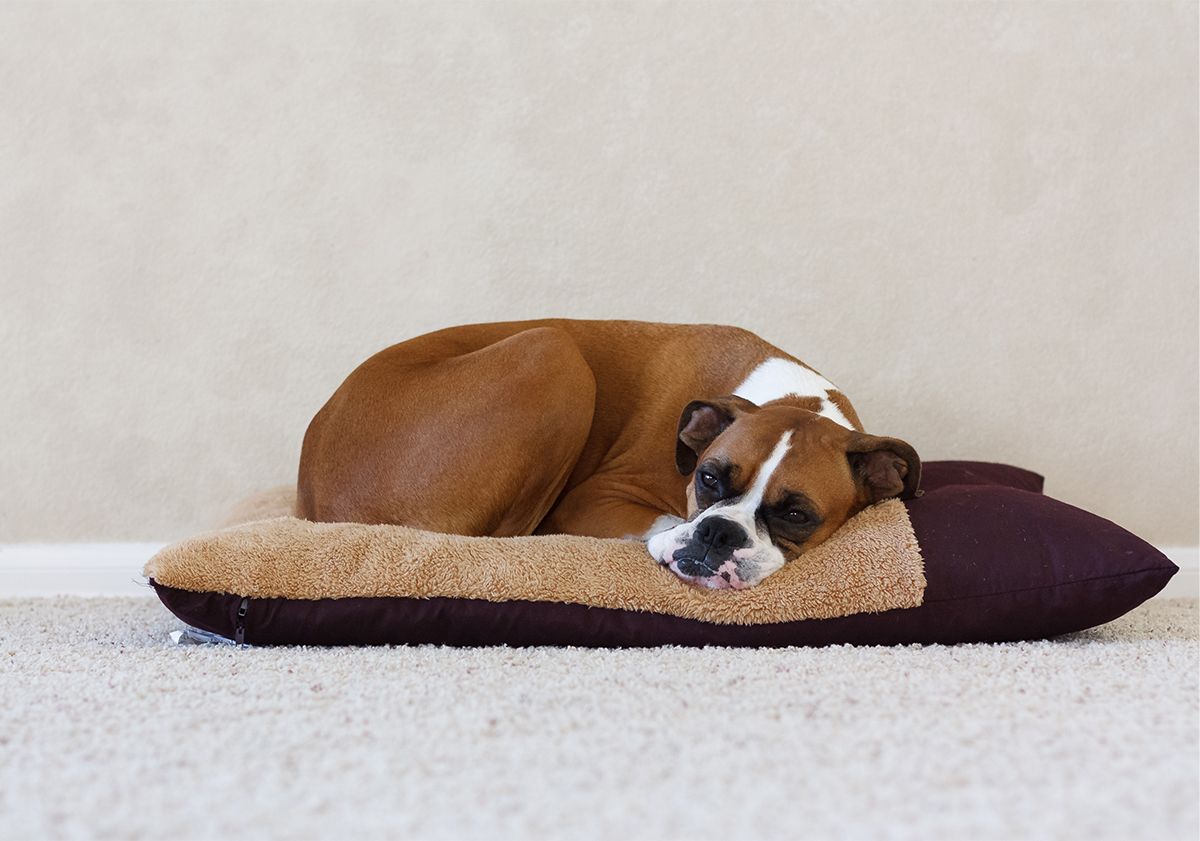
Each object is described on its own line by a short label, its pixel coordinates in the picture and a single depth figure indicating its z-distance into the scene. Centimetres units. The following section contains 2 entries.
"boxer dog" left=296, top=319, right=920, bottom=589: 247
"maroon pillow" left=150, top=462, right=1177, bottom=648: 228
